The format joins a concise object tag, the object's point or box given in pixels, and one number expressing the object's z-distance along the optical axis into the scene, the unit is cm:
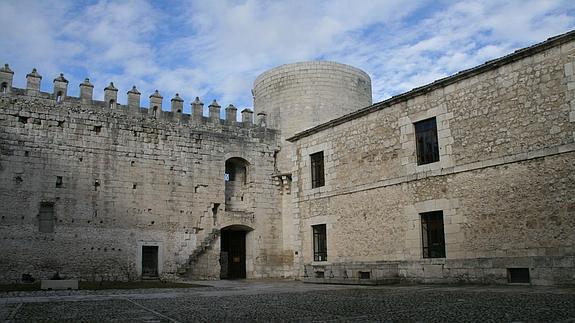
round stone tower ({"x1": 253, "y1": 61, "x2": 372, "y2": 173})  2127
